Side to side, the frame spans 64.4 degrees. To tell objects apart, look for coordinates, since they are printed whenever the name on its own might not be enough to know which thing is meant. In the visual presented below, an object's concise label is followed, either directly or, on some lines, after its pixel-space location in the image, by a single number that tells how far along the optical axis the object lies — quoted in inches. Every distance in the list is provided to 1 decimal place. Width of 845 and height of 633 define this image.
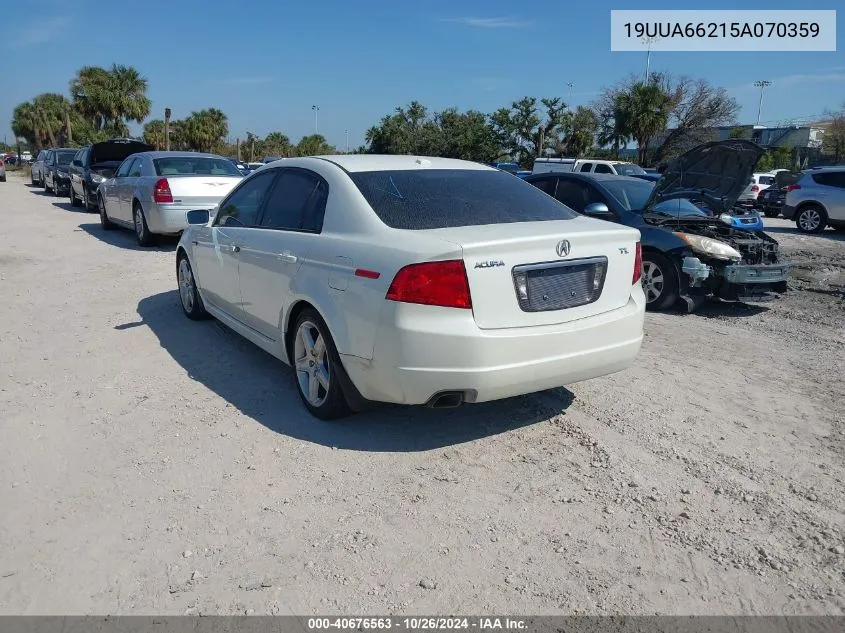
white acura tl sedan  135.1
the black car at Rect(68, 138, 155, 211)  659.4
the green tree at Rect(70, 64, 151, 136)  1927.9
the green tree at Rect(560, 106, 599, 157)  1759.4
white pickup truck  925.2
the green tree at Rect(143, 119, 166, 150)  2260.1
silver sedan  412.5
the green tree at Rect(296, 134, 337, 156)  2605.8
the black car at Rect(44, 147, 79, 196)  912.3
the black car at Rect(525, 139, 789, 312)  283.7
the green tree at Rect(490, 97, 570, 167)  1779.0
